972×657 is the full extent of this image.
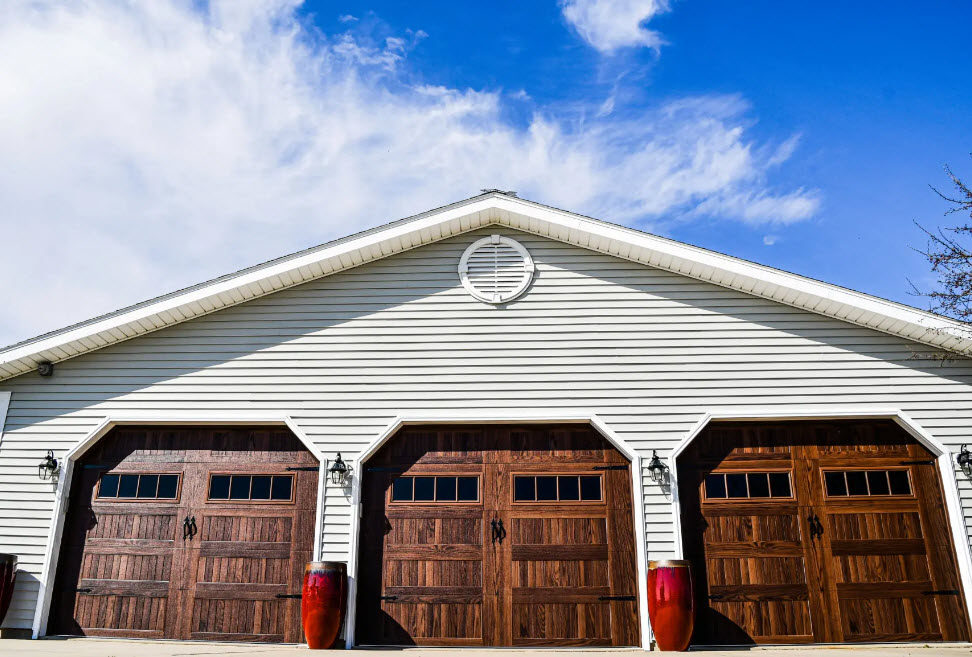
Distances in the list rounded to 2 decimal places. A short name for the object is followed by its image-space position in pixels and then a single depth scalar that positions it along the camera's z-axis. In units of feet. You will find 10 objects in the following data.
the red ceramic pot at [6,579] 23.22
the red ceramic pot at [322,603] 21.91
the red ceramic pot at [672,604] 21.40
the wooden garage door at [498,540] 23.06
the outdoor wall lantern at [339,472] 24.06
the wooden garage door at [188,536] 23.79
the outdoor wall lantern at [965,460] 23.50
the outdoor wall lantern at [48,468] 24.82
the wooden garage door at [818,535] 22.79
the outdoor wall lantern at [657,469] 23.68
